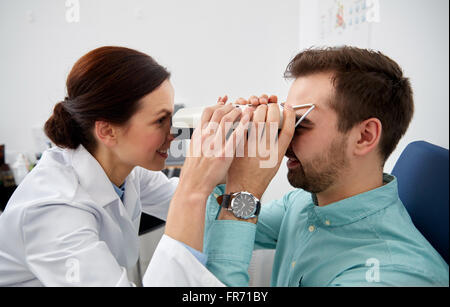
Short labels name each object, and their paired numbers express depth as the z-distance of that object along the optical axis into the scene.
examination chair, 0.54
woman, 0.54
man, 0.52
